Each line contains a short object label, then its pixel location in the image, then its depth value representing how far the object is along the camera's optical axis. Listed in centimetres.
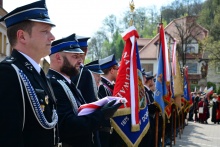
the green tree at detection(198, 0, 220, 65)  3777
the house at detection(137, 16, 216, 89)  4734
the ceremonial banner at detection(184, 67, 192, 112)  1430
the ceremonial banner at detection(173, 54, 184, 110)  992
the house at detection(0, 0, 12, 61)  2551
